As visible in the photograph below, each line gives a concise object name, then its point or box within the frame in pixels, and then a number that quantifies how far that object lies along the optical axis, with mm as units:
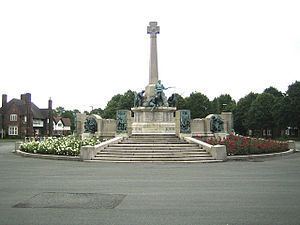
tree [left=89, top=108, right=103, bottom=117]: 116525
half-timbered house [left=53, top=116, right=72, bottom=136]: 117938
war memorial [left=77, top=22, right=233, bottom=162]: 21422
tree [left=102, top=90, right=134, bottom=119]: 82362
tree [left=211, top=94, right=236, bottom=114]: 86031
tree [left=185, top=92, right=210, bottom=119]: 79688
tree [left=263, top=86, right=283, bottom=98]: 82131
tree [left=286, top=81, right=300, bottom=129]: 57250
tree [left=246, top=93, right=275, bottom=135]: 67500
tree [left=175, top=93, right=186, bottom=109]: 82188
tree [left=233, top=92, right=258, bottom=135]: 76875
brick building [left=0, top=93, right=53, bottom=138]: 80750
